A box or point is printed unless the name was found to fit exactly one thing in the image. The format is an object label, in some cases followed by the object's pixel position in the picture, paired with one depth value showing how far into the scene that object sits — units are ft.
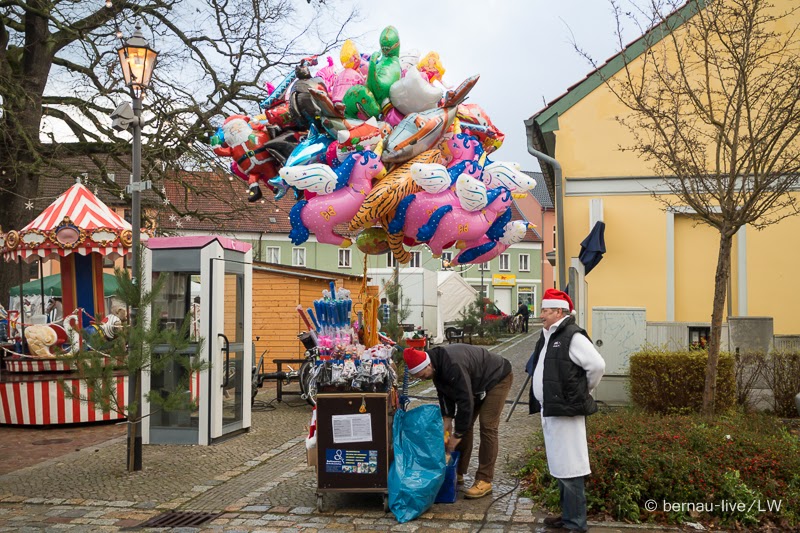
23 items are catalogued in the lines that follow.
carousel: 38.91
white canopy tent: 104.06
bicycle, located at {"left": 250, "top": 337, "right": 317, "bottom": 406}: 43.09
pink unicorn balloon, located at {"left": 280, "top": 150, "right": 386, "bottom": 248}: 21.34
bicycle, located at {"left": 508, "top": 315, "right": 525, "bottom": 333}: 123.75
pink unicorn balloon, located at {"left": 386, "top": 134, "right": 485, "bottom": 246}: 20.99
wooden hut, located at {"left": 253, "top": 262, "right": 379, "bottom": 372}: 60.75
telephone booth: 32.78
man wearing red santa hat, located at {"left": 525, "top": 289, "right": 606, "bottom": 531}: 18.92
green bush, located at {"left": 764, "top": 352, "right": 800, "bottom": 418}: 32.14
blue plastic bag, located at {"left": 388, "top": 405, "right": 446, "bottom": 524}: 21.03
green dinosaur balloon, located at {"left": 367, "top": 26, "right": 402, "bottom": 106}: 22.45
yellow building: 42.50
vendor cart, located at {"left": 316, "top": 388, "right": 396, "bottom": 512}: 21.86
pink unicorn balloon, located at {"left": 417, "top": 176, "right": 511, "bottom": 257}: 21.43
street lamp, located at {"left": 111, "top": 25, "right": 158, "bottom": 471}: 29.01
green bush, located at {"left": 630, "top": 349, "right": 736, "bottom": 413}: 30.60
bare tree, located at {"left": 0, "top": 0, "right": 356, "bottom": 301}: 50.34
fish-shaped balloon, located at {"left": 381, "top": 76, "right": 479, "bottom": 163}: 21.93
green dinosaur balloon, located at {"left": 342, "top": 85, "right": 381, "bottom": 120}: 22.50
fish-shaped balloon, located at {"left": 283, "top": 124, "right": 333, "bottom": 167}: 22.43
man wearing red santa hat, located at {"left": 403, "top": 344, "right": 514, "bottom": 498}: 21.44
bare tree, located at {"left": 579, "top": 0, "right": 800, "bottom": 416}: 26.71
